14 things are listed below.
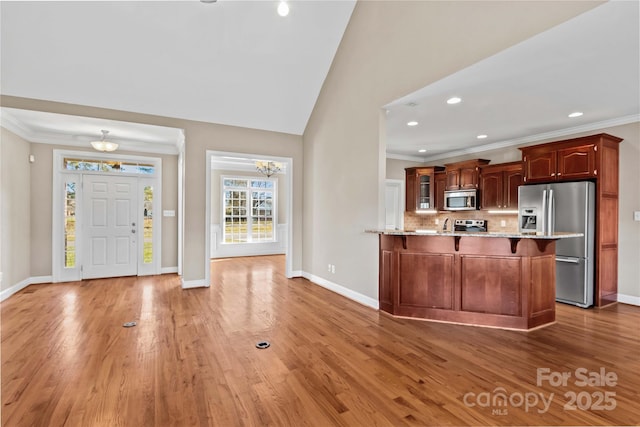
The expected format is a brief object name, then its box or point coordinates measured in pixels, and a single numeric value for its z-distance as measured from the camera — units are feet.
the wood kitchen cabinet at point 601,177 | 14.06
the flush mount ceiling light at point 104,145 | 16.55
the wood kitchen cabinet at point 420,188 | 23.46
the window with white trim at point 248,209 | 29.09
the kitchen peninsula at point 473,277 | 11.14
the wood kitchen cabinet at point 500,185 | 18.89
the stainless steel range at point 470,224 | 21.43
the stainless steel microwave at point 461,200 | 21.02
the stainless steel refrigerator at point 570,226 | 14.10
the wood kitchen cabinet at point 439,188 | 23.04
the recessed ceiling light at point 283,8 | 12.51
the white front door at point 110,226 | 19.10
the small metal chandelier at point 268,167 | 24.30
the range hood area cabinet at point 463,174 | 20.88
